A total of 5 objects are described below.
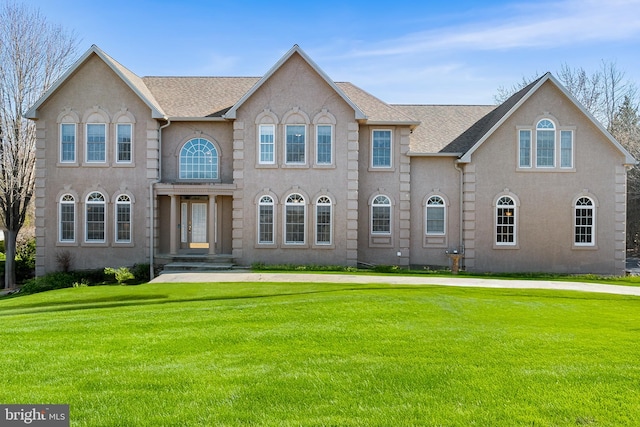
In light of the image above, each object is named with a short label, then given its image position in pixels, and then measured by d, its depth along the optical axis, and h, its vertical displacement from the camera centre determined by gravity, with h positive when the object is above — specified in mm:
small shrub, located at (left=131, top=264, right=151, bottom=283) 21266 -2547
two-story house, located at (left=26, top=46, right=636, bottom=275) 22625 +1643
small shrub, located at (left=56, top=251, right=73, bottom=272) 22422 -2120
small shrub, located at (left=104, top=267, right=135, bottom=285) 20297 -2491
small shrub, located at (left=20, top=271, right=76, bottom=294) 20078 -2857
